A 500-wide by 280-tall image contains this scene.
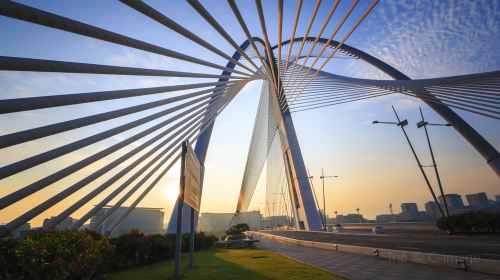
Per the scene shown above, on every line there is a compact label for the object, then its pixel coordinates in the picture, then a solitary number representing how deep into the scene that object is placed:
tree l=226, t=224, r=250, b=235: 33.71
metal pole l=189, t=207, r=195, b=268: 11.35
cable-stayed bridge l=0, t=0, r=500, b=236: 4.43
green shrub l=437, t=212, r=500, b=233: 19.48
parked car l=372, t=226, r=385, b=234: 28.47
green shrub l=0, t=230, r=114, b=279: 4.56
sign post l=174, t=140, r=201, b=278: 9.34
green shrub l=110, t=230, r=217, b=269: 11.83
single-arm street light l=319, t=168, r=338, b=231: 52.02
